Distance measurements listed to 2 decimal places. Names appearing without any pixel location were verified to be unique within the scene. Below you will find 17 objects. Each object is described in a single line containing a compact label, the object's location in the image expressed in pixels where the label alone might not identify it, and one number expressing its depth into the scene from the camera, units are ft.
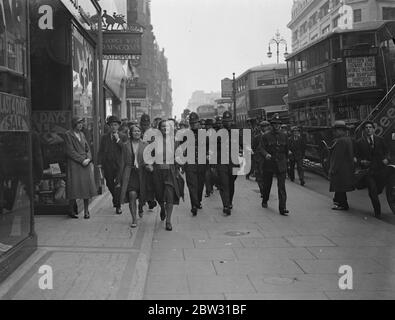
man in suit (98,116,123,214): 34.86
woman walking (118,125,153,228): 29.14
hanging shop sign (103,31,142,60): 48.75
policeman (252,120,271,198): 37.24
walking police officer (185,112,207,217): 33.47
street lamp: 103.05
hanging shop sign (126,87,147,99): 109.60
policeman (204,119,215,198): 40.47
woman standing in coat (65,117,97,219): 30.76
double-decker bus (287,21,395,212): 51.26
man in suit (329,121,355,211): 32.89
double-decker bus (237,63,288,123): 88.58
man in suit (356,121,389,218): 31.53
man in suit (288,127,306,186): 49.29
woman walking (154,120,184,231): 28.81
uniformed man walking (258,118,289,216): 33.14
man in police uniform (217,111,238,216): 33.30
